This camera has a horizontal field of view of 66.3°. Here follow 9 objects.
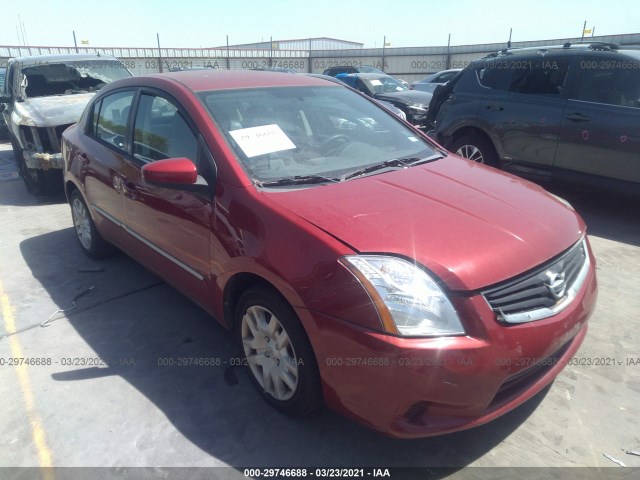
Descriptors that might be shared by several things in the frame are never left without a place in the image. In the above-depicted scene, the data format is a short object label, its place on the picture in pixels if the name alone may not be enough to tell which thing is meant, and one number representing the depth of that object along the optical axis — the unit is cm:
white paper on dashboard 278
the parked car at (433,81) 1547
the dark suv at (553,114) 507
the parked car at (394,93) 1116
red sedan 198
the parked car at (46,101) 670
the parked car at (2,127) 1144
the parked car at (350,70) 1904
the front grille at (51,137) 668
